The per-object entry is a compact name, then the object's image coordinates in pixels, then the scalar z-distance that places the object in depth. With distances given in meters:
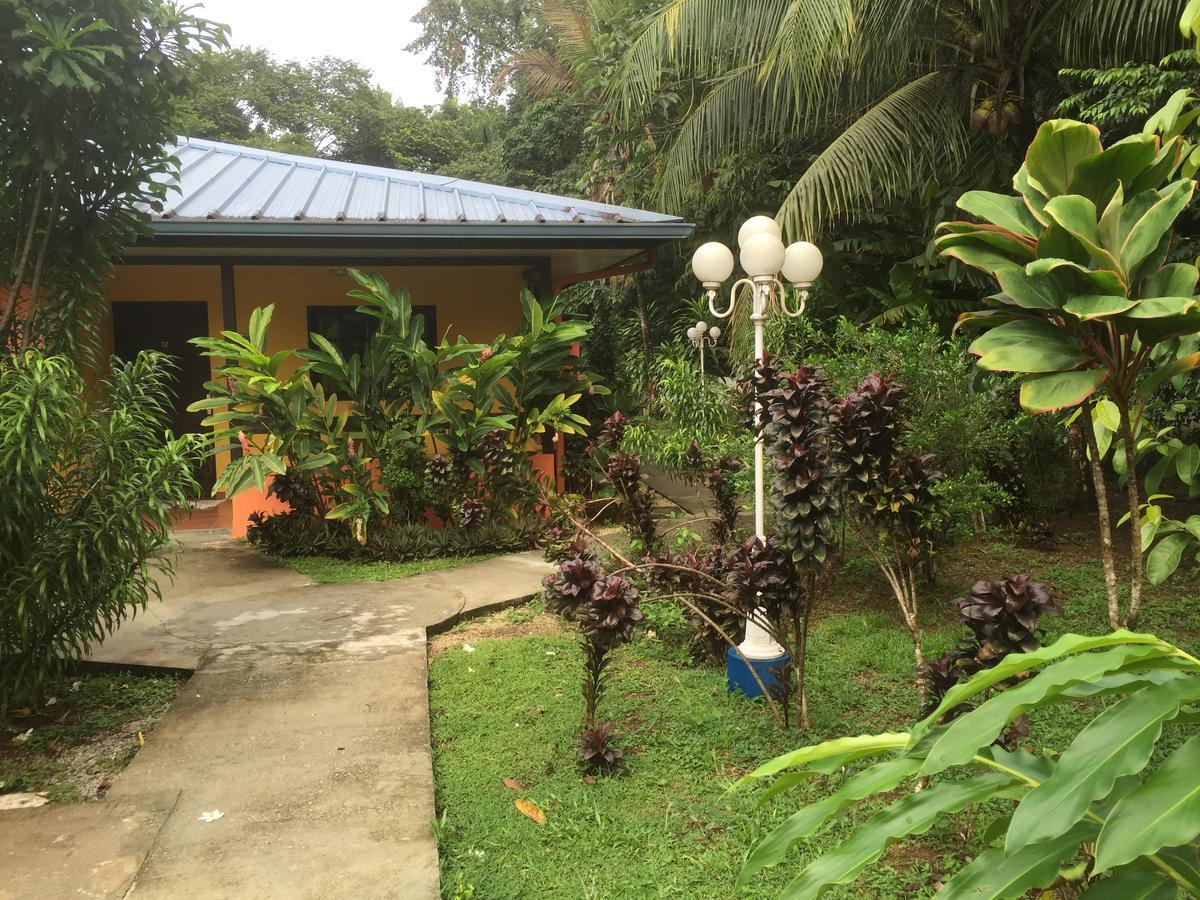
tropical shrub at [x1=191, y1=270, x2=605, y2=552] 7.66
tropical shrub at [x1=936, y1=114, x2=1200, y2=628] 2.40
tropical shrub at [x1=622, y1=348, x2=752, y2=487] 7.03
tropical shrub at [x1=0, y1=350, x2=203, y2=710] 3.91
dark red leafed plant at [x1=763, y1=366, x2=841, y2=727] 3.87
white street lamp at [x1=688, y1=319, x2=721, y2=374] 10.78
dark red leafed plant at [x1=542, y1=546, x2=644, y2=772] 3.76
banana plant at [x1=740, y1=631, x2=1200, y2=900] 1.36
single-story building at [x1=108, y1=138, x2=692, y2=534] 7.78
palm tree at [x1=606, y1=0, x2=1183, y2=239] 7.06
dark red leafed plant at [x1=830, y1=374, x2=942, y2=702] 3.95
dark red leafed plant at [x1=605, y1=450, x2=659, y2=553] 6.17
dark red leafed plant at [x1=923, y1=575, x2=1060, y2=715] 3.02
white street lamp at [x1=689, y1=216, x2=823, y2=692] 4.54
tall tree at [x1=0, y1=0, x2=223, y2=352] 3.99
